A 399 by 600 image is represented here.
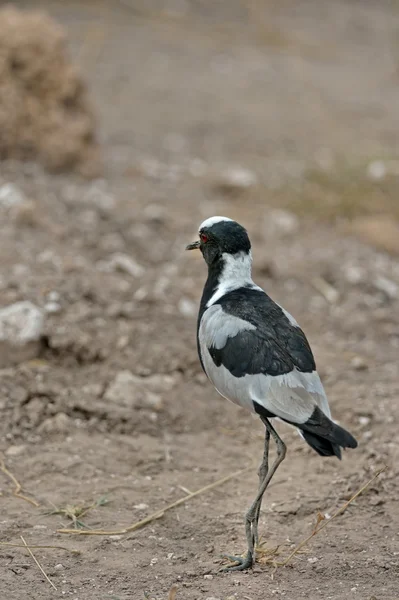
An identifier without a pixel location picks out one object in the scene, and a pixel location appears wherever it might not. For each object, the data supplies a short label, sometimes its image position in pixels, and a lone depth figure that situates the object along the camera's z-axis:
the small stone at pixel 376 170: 16.15
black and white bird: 6.57
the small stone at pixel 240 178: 15.44
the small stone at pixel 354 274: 12.32
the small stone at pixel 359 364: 10.37
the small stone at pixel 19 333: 9.56
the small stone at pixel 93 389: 9.44
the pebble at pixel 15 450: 8.52
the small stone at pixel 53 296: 10.16
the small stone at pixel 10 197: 11.83
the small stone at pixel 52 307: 10.01
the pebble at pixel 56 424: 8.87
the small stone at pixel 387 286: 12.27
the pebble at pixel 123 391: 9.41
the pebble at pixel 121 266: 11.34
